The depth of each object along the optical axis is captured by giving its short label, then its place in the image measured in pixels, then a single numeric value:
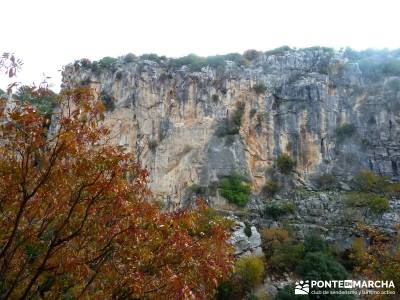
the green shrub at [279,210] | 40.75
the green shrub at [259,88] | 48.75
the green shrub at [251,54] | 52.92
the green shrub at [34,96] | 7.48
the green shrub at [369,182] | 42.53
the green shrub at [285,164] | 45.28
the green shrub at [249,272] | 29.61
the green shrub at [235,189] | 42.56
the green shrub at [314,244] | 34.22
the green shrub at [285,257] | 32.94
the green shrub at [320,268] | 29.17
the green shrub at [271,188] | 44.41
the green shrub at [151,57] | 51.38
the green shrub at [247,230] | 36.56
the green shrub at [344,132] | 46.28
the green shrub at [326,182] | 44.12
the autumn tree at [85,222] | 7.09
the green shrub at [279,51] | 51.91
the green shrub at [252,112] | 47.84
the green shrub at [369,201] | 39.00
